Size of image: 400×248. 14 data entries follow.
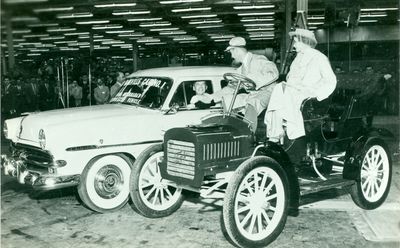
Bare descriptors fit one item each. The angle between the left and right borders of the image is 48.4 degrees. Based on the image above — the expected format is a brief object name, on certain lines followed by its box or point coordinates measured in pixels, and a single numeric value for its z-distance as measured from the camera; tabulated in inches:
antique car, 182.2
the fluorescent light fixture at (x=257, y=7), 684.7
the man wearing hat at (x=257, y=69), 223.0
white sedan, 227.3
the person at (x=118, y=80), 464.0
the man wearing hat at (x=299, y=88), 197.5
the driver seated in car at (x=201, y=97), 225.3
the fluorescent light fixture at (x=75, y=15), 725.3
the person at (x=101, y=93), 541.0
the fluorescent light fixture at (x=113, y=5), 642.2
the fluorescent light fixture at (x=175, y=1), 631.8
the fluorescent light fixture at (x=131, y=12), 715.7
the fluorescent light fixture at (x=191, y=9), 691.3
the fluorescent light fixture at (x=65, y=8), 629.2
